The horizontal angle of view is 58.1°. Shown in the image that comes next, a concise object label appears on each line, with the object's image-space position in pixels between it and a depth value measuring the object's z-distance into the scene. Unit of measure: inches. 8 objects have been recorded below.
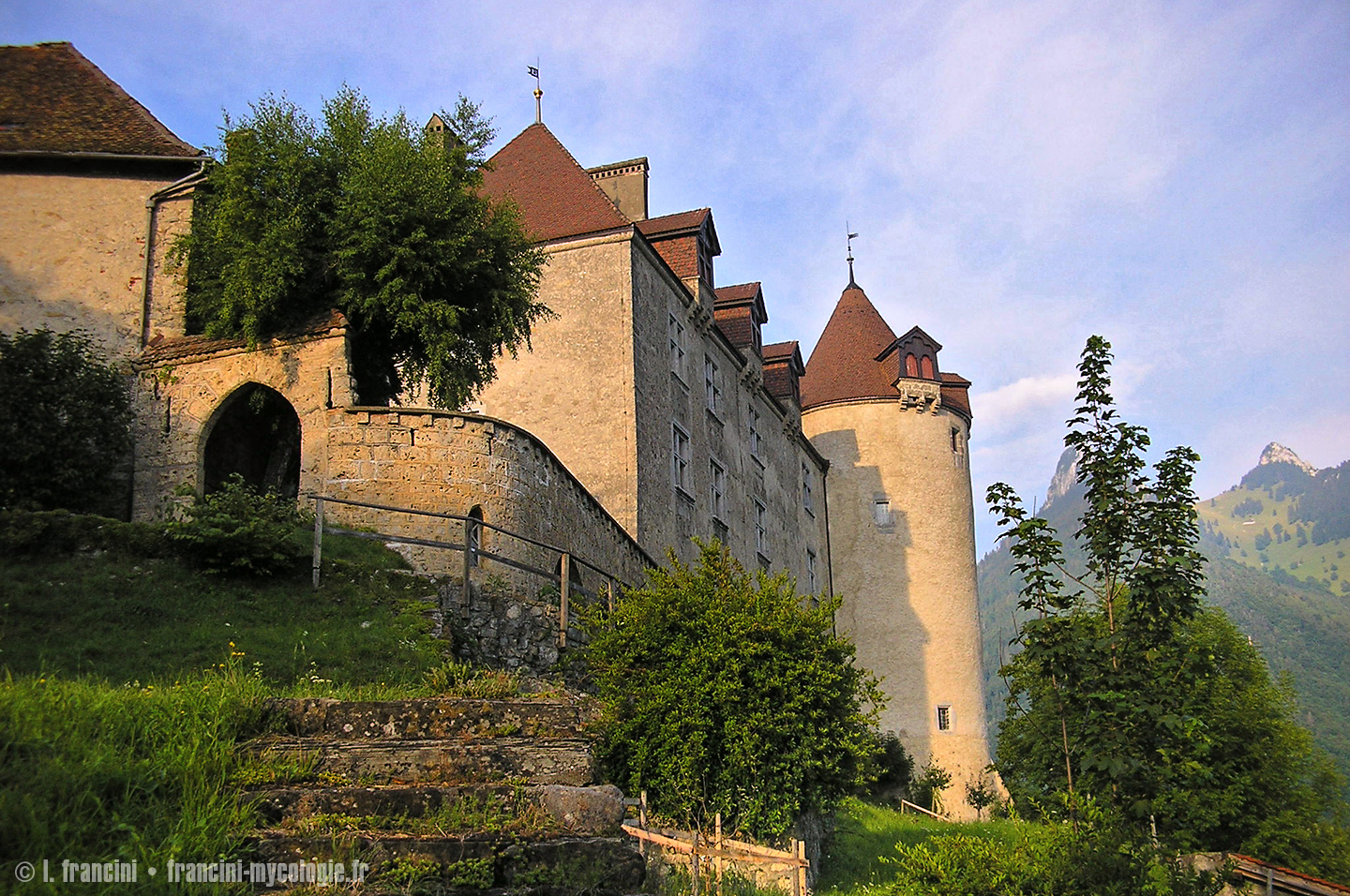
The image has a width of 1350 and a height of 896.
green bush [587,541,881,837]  571.5
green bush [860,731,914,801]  1568.7
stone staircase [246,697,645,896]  248.2
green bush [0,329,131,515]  714.8
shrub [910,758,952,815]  1569.9
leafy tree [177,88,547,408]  804.6
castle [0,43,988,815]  778.8
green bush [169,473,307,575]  586.9
